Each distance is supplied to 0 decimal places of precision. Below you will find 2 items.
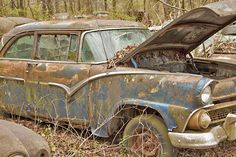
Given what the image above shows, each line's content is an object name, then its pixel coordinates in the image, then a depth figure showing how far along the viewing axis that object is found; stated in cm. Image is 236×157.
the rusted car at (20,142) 292
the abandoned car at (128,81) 435
